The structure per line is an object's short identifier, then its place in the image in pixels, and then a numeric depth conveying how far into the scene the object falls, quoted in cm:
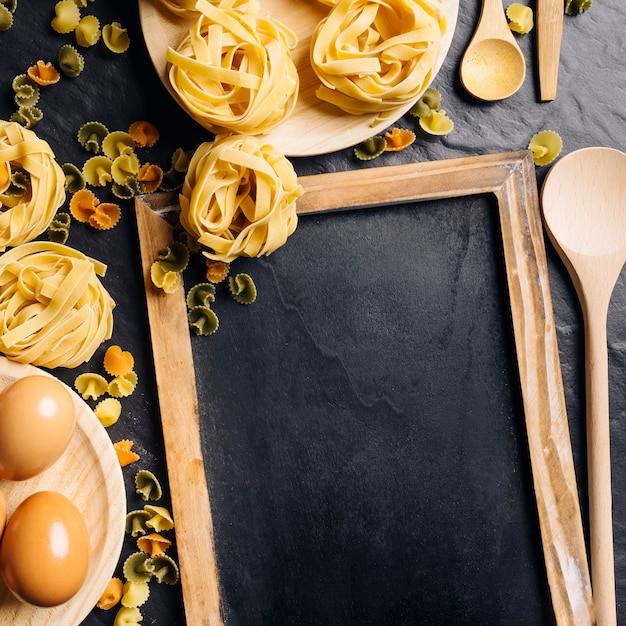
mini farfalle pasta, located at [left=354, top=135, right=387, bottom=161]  85
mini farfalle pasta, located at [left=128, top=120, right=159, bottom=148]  85
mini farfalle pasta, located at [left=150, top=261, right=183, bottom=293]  85
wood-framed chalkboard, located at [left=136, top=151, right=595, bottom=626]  86
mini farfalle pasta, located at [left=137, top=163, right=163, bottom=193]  85
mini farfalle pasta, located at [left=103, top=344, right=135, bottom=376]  86
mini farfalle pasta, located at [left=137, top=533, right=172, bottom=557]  86
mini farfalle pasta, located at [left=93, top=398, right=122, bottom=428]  86
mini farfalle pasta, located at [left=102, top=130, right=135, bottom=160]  85
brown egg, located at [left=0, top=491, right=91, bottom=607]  79
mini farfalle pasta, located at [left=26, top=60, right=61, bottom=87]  85
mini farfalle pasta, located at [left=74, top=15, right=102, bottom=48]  85
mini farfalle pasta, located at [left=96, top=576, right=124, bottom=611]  86
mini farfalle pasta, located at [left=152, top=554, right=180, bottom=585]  86
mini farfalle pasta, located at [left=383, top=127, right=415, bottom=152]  86
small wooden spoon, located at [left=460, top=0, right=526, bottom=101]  86
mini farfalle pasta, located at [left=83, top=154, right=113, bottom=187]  86
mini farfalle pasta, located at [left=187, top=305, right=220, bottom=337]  86
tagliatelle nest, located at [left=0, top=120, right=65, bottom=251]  83
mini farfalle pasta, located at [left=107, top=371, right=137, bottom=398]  86
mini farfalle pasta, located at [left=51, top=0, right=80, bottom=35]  85
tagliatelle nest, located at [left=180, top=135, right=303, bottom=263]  82
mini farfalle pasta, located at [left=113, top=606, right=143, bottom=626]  86
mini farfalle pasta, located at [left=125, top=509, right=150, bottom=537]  86
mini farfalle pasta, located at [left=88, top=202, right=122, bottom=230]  85
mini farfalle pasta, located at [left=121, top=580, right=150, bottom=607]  86
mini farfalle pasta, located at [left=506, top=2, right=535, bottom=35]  86
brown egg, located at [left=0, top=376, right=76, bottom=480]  79
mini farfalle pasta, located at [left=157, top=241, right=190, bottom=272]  85
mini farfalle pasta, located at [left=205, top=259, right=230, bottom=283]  85
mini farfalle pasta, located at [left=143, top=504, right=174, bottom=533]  86
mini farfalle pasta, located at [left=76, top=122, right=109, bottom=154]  86
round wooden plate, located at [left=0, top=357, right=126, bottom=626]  82
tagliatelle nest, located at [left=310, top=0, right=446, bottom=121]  82
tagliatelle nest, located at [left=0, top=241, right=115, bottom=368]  83
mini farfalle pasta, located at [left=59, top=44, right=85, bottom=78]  85
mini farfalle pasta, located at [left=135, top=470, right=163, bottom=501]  86
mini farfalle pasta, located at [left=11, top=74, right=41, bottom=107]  85
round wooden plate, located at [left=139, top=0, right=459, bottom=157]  83
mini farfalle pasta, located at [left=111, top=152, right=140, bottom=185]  85
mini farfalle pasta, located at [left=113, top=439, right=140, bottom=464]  86
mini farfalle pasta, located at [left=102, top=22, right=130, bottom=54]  85
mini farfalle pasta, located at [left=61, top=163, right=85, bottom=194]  86
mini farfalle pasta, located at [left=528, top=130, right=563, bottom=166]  87
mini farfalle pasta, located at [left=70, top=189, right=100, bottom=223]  86
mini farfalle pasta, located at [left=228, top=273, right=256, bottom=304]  86
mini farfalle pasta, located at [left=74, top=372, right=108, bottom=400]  86
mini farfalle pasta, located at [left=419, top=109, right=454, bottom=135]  86
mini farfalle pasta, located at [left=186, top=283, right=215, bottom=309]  86
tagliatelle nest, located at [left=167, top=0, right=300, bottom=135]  81
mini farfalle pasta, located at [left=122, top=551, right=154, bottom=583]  86
